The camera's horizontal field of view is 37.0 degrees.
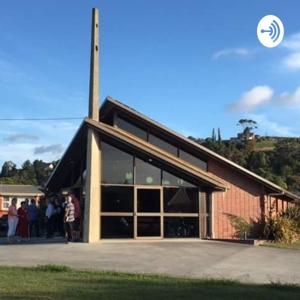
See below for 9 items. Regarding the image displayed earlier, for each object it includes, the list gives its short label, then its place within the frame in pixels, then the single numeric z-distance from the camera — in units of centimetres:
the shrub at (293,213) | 1729
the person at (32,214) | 1731
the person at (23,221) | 1654
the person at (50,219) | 1733
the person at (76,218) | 1504
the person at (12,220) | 1543
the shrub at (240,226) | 1735
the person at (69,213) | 1473
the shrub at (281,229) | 1632
